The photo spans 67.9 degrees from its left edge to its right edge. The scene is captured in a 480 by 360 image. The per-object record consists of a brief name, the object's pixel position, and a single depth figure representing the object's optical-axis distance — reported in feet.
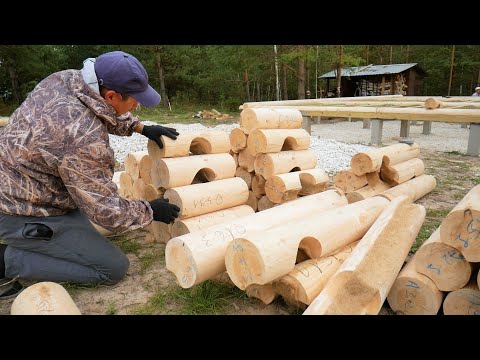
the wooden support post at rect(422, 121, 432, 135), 38.99
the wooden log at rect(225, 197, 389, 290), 7.52
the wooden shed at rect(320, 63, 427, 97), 70.23
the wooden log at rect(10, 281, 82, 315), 7.21
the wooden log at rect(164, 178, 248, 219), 11.37
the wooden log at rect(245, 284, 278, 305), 8.60
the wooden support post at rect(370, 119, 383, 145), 31.53
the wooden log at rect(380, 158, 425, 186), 16.21
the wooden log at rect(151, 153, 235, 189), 11.59
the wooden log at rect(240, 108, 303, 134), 14.61
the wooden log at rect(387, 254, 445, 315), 7.84
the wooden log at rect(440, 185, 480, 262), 7.34
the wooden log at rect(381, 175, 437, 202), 14.92
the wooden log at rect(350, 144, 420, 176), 15.03
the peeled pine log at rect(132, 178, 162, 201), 12.43
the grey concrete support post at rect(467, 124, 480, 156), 26.17
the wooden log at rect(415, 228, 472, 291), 7.67
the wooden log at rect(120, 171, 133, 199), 14.19
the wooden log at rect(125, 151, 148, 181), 13.12
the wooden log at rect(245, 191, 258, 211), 15.78
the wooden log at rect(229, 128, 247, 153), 15.07
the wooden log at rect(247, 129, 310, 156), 14.35
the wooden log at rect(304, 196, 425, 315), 6.79
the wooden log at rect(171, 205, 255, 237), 11.34
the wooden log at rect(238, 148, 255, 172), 15.25
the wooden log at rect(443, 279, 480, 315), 7.49
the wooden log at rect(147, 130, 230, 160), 11.85
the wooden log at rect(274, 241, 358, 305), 7.92
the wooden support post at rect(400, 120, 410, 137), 35.70
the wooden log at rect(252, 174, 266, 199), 15.28
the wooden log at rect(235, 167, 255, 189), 15.64
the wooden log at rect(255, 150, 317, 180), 14.49
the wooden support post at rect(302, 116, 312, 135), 35.68
